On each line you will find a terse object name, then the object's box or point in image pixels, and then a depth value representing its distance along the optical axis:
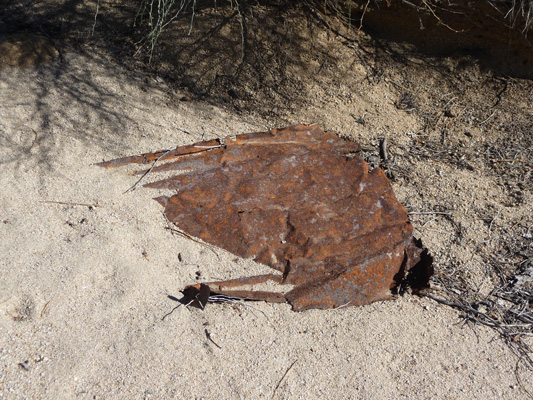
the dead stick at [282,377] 1.92
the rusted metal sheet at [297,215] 2.33
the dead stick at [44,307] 2.03
